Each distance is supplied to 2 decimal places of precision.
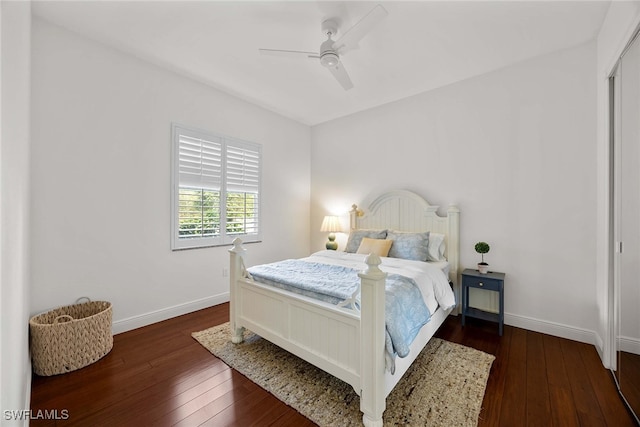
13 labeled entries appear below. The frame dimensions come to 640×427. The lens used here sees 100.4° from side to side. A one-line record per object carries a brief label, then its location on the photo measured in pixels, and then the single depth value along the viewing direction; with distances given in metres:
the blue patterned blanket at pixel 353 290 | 1.62
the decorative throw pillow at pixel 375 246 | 3.16
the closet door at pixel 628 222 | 1.66
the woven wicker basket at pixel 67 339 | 1.97
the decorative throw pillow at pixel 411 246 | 3.01
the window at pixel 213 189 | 3.12
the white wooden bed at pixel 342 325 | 1.53
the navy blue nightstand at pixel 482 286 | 2.65
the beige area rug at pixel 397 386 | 1.62
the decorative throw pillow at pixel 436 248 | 3.08
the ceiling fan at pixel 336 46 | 1.84
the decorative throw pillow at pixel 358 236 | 3.47
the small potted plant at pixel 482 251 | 2.83
